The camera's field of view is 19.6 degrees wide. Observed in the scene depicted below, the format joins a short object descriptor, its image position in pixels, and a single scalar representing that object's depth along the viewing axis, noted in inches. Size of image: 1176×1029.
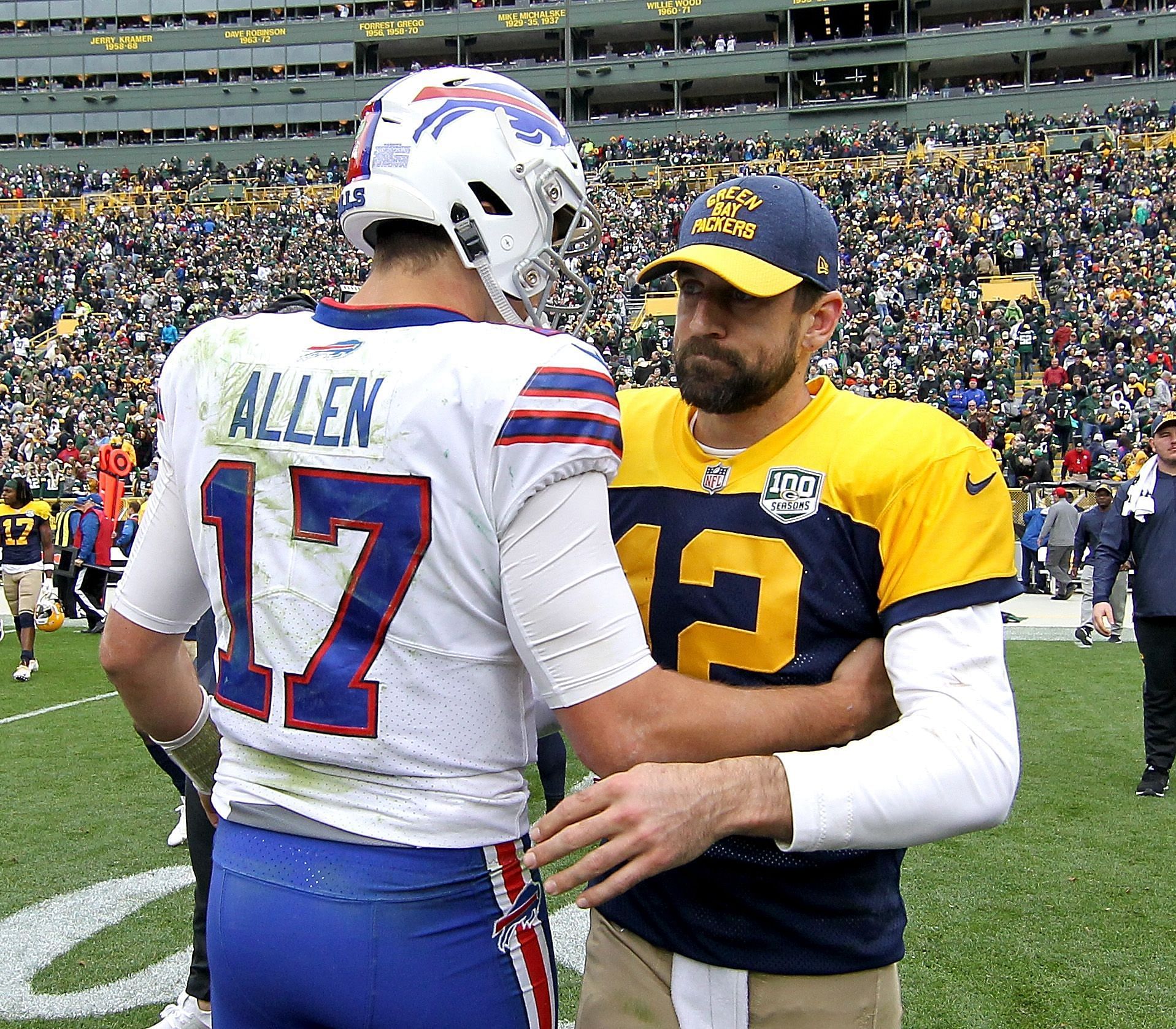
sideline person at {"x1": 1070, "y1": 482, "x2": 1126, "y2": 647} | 726.4
